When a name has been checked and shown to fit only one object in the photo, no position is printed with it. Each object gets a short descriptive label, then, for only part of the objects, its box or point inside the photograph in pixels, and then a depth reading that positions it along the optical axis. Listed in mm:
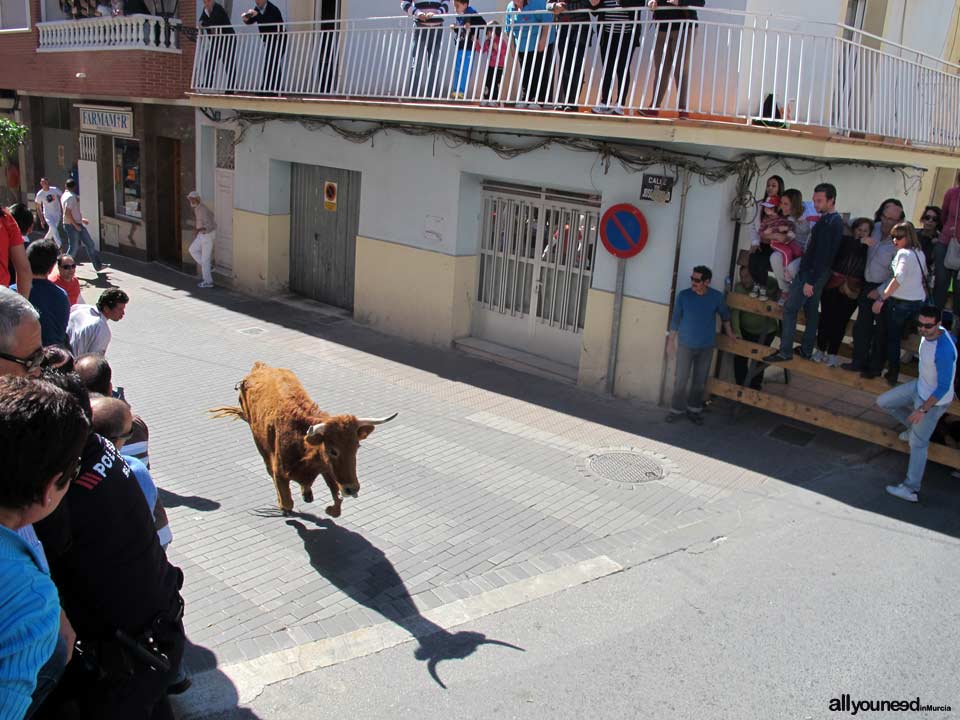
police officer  2760
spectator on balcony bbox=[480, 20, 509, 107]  10273
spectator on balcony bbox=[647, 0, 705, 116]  8625
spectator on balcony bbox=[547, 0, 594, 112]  9477
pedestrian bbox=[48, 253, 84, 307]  8000
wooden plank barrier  7984
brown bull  5594
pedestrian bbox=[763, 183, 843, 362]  8430
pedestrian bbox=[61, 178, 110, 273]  15516
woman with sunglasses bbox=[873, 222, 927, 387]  8039
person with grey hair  4285
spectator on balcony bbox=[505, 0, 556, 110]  9828
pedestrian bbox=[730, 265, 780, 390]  9562
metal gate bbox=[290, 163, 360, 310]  14148
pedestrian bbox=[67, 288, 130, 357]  6465
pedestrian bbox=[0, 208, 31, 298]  6461
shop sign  17062
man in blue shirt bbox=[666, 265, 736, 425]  9250
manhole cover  8133
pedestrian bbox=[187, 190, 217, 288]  15445
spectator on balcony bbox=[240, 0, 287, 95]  13398
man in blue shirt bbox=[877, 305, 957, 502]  7367
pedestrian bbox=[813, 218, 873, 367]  8727
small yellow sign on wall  14352
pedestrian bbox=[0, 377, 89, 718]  2111
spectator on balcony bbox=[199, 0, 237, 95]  14297
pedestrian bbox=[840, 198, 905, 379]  8445
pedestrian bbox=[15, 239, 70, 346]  6180
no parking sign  9875
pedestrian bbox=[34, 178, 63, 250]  15844
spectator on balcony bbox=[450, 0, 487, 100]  10875
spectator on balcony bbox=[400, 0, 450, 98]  11148
